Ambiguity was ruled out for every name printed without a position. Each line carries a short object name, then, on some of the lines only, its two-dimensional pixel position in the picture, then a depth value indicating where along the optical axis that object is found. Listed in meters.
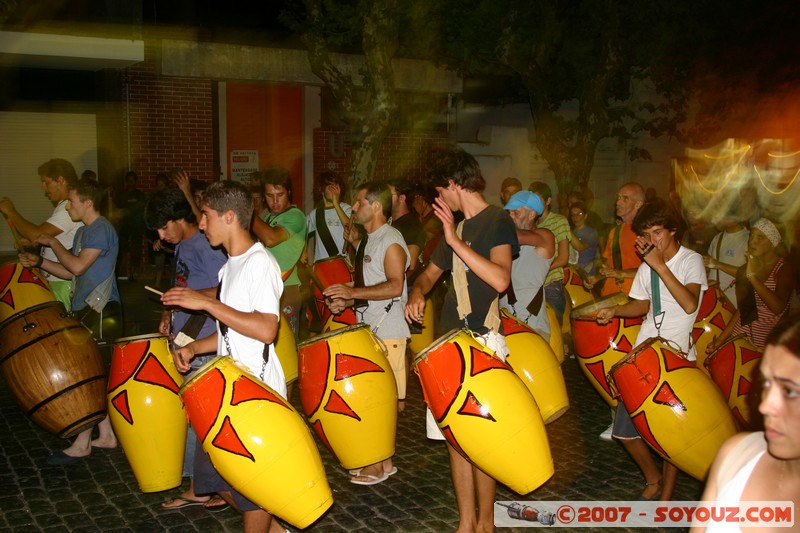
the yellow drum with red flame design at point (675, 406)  4.64
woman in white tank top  2.03
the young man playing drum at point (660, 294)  4.79
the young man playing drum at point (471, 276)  4.41
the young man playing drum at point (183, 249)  4.96
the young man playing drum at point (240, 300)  3.83
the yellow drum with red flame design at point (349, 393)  4.94
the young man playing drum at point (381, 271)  5.62
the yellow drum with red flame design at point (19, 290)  6.13
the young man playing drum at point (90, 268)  6.02
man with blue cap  6.28
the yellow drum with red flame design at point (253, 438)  3.81
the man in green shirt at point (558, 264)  7.35
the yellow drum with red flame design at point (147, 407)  4.81
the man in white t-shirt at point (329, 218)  7.70
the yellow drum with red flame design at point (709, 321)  6.84
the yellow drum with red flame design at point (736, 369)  5.70
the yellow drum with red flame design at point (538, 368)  5.47
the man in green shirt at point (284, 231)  6.53
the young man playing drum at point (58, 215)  6.62
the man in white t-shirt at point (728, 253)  7.22
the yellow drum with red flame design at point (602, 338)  5.68
